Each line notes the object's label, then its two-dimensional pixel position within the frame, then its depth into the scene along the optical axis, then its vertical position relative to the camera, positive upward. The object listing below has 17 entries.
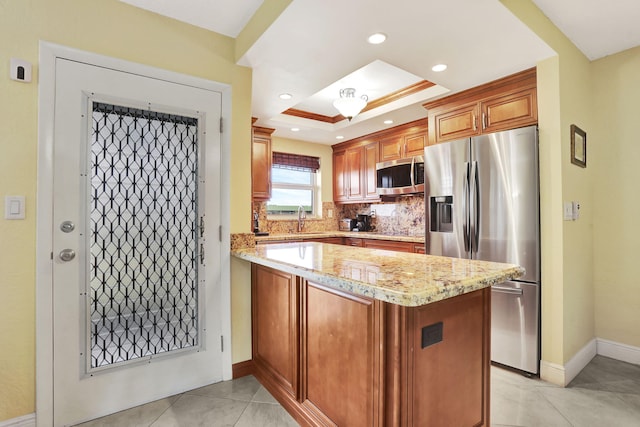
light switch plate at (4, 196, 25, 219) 1.65 +0.05
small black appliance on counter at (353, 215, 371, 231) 4.98 -0.11
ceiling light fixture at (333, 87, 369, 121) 2.88 +1.01
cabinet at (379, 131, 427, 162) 3.96 +0.91
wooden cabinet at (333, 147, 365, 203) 4.79 +0.64
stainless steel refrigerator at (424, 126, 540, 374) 2.38 -0.03
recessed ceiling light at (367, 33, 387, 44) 2.00 +1.13
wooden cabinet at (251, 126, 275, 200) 4.16 +0.70
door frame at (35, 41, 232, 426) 1.71 -0.08
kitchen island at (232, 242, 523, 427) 1.20 -0.54
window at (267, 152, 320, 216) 4.80 +0.49
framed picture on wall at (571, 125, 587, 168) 2.45 +0.55
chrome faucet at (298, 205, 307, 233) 4.98 -0.02
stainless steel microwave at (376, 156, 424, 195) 3.93 +0.51
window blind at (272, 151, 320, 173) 4.75 +0.83
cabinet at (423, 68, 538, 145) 2.50 +0.93
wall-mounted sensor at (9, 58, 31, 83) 1.66 +0.76
